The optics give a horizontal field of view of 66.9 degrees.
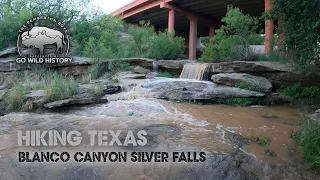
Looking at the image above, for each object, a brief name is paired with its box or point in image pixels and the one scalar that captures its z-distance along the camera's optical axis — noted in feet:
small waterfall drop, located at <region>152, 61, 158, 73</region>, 38.77
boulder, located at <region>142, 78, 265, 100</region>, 25.90
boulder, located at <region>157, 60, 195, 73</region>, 36.88
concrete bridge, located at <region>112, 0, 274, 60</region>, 45.96
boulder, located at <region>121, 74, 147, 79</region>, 32.05
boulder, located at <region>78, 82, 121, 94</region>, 24.64
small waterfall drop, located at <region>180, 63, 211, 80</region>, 32.12
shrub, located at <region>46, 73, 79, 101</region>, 22.47
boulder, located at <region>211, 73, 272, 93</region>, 27.04
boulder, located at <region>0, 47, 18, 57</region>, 37.53
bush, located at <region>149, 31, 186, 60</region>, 41.81
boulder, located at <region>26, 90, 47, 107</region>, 21.77
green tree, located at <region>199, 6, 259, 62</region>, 32.19
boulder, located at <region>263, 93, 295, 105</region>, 26.43
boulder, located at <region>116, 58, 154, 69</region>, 37.91
